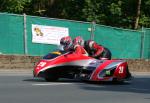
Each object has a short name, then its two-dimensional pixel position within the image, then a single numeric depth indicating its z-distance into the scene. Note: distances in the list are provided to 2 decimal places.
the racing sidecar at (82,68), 19.09
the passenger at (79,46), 19.52
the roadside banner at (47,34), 26.45
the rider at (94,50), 20.19
